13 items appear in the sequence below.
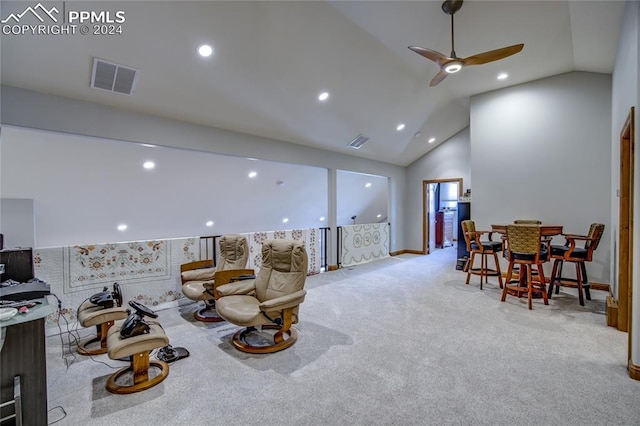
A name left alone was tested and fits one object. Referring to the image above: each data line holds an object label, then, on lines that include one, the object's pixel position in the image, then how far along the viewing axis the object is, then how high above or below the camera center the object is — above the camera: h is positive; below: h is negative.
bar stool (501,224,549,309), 3.98 -0.59
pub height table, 4.27 -0.31
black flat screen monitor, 2.69 -0.50
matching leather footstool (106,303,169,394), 2.27 -1.17
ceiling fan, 3.22 +1.78
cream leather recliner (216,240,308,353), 2.81 -0.95
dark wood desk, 1.66 -0.89
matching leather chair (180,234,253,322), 3.67 -0.86
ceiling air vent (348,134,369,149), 6.36 +1.55
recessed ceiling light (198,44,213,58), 3.26 +1.83
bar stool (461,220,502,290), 5.03 -0.64
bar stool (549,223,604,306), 4.09 -0.65
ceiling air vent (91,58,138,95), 3.09 +1.50
